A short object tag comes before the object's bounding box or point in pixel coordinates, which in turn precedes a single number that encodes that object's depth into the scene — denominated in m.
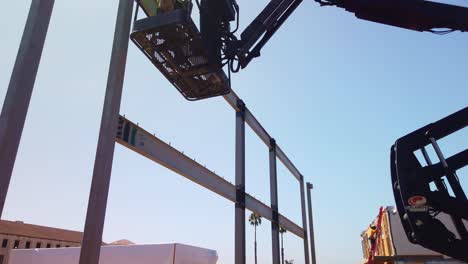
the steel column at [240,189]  8.42
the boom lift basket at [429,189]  4.76
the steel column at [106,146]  3.58
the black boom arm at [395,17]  6.50
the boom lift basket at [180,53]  5.36
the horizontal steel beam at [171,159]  5.33
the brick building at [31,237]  40.97
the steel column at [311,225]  15.43
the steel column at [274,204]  11.23
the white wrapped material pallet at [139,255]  8.37
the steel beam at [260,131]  9.22
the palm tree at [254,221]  56.40
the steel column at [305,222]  14.77
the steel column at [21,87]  2.83
